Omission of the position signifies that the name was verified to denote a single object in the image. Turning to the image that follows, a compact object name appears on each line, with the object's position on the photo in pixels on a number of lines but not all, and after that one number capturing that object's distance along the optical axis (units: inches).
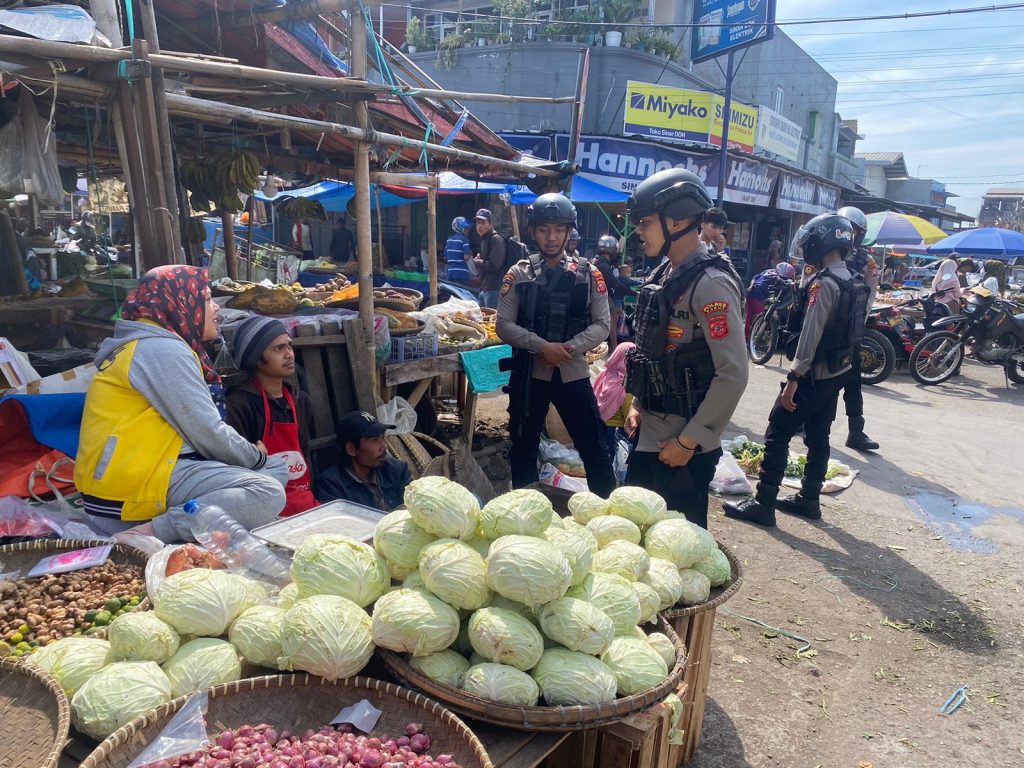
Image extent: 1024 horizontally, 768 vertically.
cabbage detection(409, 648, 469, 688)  73.3
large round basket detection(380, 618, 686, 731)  69.6
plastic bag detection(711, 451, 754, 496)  229.5
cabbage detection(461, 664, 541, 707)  70.7
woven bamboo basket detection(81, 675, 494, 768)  66.8
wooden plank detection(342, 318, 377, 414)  185.9
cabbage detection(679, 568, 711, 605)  98.8
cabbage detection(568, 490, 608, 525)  106.1
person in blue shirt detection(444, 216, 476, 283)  464.4
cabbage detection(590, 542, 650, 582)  89.7
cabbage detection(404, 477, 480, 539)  82.0
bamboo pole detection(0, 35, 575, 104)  115.7
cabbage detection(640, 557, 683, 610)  92.8
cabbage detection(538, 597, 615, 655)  75.0
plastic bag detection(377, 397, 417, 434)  196.1
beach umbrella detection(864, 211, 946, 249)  589.3
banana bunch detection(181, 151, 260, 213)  230.4
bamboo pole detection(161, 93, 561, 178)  143.3
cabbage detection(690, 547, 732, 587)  102.8
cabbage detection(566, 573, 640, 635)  81.6
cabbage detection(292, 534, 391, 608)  78.5
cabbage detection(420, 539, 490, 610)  75.8
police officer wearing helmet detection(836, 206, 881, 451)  266.5
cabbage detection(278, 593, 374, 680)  71.2
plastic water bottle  102.3
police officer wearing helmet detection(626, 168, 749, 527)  122.6
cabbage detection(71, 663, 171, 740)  67.7
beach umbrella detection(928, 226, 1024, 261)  628.4
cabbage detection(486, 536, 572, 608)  74.9
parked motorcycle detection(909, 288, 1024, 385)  412.8
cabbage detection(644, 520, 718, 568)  99.3
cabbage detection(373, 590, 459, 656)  72.3
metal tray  108.0
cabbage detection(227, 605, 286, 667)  77.2
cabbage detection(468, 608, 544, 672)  72.6
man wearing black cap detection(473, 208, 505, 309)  366.6
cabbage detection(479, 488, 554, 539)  83.0
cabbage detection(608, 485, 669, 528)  103.7
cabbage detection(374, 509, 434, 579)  83.7
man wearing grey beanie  141.0
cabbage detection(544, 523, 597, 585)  81.7
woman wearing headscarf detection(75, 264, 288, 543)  116.1
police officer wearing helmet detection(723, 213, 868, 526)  190.5
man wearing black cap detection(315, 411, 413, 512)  159.5
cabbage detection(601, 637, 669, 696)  75.5
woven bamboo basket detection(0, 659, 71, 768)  65.7
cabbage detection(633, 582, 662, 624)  87.8
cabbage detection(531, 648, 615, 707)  71.7
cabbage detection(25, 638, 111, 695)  74.7
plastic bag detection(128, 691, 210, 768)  63.5
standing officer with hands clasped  176.1
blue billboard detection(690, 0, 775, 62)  460.8
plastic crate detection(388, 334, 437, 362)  203.9
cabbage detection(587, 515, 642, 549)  100.0
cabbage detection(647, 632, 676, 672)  83.3
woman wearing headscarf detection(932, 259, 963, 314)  473.7
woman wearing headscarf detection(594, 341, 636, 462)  216.8
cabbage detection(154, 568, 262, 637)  77.4
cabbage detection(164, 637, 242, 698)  73.2
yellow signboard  552.1
